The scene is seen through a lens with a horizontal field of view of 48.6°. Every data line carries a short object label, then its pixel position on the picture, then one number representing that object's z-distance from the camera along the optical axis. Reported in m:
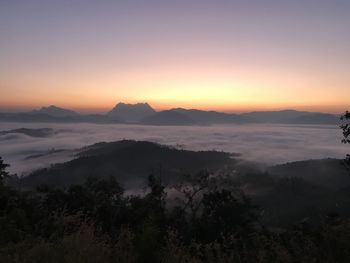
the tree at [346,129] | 15.69
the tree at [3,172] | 25.15
